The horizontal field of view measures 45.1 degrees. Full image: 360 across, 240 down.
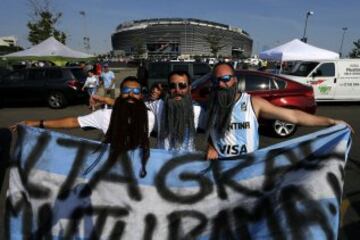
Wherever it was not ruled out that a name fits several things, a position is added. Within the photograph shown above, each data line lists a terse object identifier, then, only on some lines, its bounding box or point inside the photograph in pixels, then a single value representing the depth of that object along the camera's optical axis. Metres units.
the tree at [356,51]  54.90
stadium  158.12
